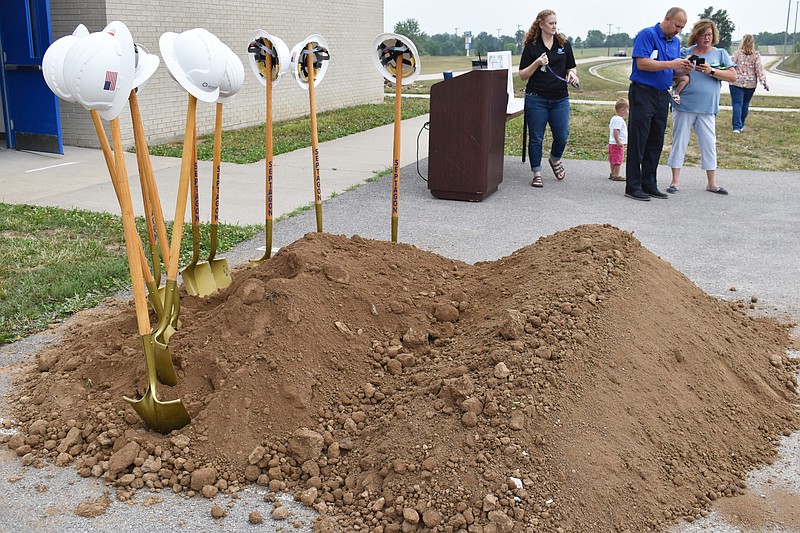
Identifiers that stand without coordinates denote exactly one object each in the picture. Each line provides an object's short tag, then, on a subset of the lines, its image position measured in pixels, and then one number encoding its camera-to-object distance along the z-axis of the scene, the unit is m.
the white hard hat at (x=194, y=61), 3.36
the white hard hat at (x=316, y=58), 4.88
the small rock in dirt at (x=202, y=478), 2.97
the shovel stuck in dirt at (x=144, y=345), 3.13
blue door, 9.95
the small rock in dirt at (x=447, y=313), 3.97
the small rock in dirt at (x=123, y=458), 3.05
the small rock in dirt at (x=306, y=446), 3.10
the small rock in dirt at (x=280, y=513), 2.83
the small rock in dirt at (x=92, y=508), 2.83
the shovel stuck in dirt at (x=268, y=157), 4.77
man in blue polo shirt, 7.70
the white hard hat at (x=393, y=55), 4.86
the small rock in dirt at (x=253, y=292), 3.76
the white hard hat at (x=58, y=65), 2.94
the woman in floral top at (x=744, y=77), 14.01
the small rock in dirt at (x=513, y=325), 3.41
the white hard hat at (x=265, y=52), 4.68
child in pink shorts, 9.10
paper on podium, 8.94
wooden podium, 7.93
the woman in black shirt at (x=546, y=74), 8.50
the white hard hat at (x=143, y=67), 3.44
